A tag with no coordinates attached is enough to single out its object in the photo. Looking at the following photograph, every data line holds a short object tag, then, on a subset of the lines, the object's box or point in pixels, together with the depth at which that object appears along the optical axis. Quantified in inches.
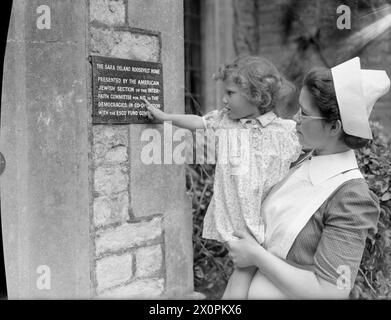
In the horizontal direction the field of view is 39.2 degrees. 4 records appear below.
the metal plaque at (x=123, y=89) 99.1
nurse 61.2
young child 106.7
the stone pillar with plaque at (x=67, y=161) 93.6
